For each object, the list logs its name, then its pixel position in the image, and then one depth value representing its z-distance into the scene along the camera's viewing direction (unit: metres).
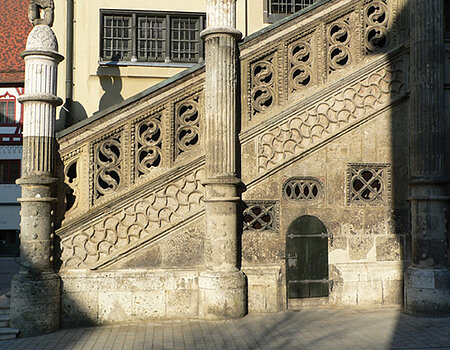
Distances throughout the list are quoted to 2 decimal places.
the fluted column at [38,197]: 7.07
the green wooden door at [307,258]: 8.23
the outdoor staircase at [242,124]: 7.70
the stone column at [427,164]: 8.03
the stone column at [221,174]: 7.60
